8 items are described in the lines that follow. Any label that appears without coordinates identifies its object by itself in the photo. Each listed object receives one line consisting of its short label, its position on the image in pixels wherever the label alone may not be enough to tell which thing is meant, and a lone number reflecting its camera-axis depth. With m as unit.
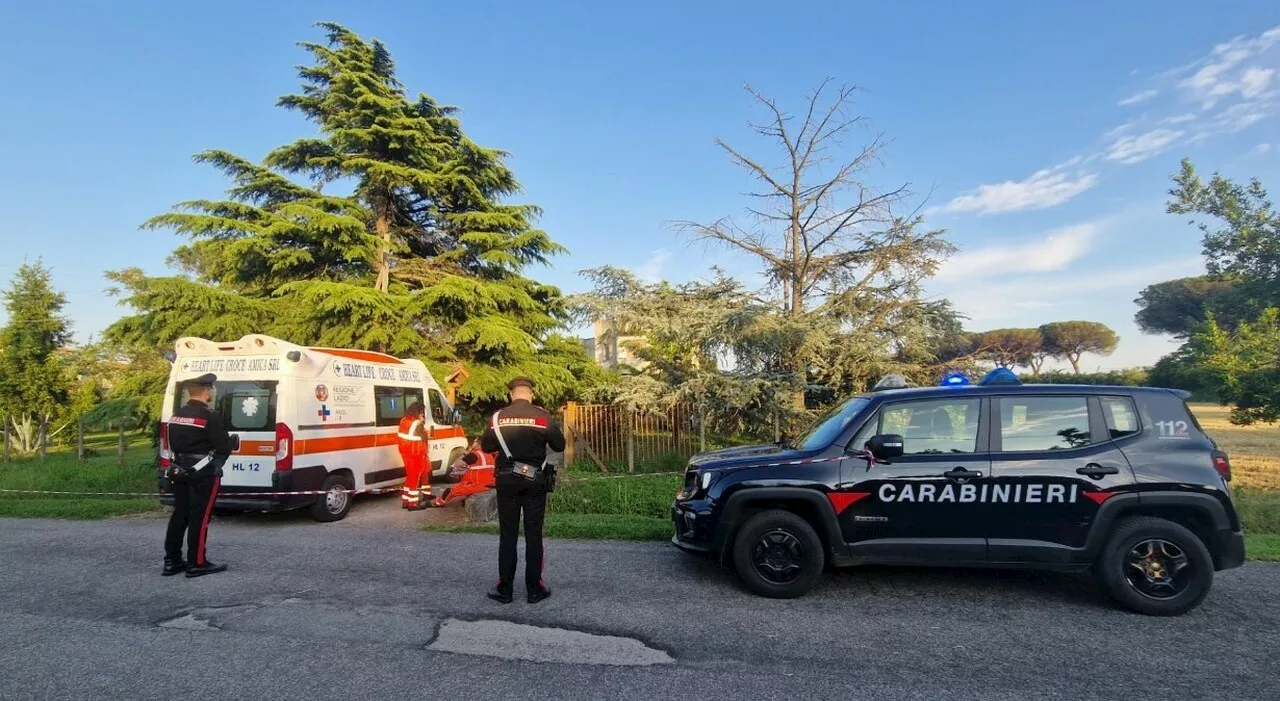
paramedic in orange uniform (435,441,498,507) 9.59
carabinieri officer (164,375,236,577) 5.80
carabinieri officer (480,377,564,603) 4.98
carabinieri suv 4.68
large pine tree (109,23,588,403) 14.41
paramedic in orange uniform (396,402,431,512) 9.38
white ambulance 8.16
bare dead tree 14.27
